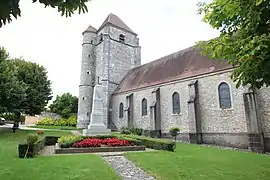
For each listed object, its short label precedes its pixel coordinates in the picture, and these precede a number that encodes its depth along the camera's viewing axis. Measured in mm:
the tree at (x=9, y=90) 17938
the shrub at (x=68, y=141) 11488
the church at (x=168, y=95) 15680
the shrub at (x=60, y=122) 36100
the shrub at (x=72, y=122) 35856
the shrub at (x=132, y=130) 23383
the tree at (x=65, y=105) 45828
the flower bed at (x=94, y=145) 11125
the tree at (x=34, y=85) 22703
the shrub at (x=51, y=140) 15711
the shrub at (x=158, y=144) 12109
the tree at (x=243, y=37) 5078
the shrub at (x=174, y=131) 17680
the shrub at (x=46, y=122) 36594
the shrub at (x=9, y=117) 41269
